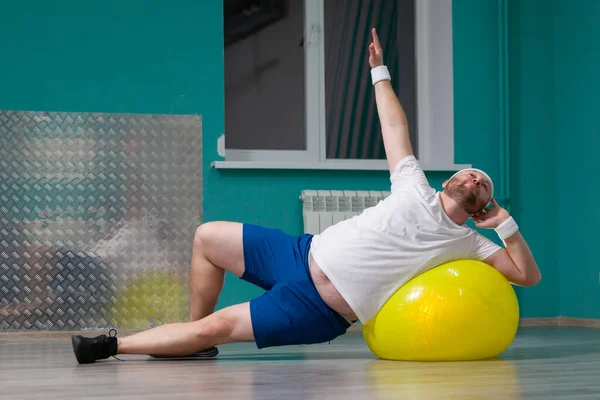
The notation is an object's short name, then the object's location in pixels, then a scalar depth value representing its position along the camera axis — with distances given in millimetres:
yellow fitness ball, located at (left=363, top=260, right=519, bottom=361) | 5652
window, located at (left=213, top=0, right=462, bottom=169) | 10597
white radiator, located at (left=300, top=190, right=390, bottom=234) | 9868
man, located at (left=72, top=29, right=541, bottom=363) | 5805
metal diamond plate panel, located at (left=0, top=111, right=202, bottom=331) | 9387
